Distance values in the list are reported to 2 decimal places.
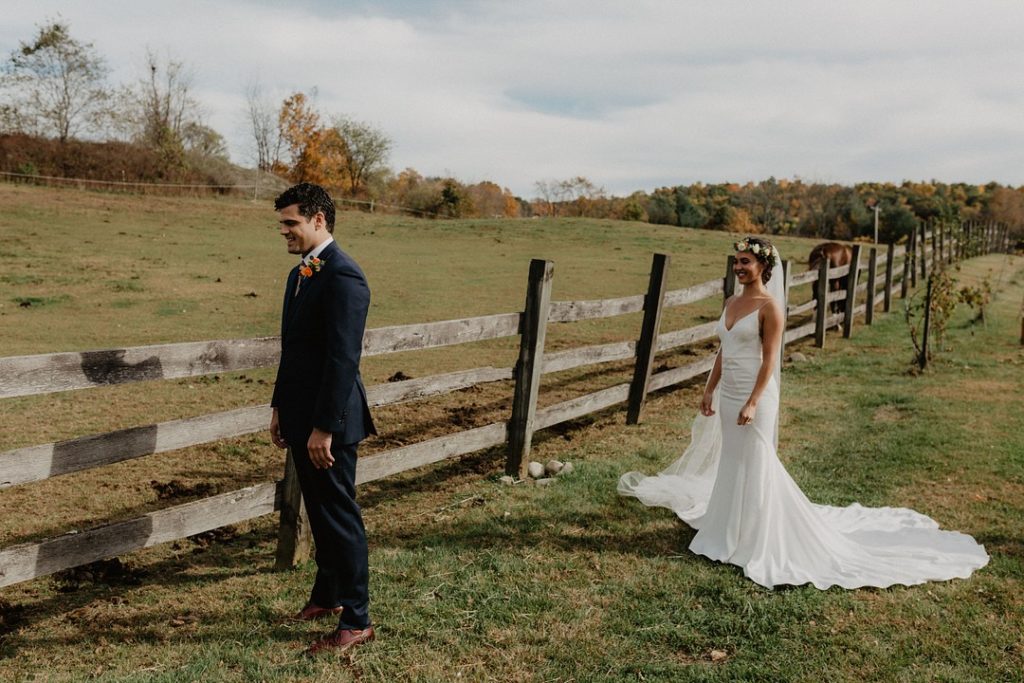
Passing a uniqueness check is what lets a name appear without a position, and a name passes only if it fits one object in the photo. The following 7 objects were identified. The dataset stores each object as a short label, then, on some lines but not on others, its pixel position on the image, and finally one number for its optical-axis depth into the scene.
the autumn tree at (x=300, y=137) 68.75
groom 3.44
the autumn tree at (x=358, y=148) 68.44
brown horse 15.81
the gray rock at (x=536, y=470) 6.64
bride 4.70
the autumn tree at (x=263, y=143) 71.75
